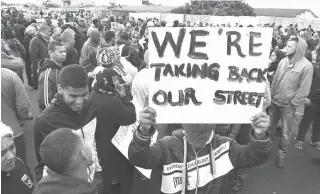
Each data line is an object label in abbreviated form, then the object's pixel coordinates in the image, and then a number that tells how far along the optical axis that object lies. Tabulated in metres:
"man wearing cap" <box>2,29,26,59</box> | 6.98
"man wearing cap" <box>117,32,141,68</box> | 6.36
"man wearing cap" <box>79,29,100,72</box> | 5.98
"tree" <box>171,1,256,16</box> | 35.53
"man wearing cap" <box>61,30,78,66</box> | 5.75
